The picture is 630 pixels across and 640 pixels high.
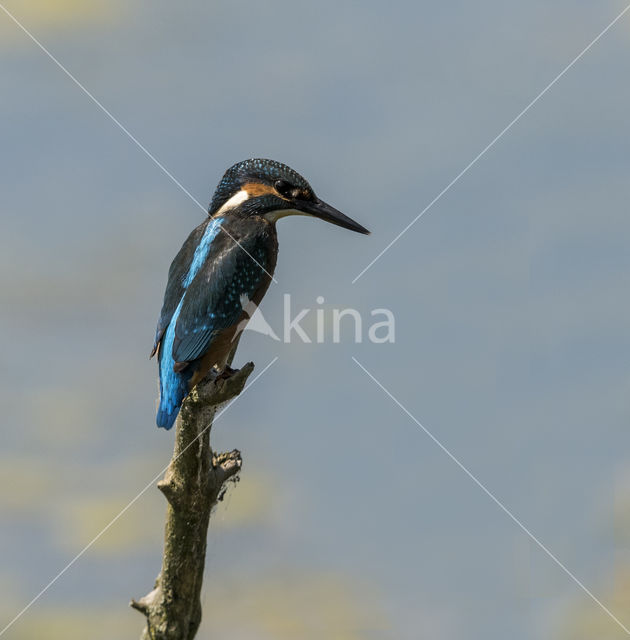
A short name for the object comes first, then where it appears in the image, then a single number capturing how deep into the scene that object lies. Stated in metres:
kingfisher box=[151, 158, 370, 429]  6.36
